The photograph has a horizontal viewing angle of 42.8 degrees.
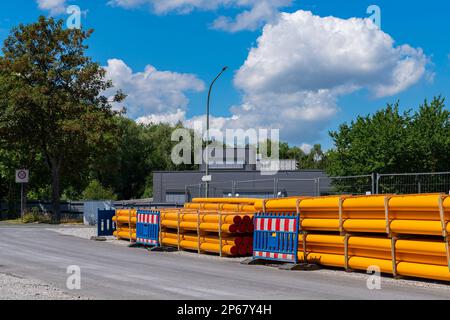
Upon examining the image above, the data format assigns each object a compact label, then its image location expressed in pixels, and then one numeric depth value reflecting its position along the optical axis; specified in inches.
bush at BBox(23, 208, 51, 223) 1492.4
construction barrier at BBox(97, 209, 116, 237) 920.3
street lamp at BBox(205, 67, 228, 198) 1149.1
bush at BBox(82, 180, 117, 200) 2170.3
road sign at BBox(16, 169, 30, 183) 1510.8
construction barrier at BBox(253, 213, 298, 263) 537.6
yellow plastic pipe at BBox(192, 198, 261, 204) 844.6
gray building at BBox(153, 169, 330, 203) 2094.0
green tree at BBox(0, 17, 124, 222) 1467.8
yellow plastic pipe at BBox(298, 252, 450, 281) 425.7
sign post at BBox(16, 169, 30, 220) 1512.1
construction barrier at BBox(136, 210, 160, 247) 748.0
